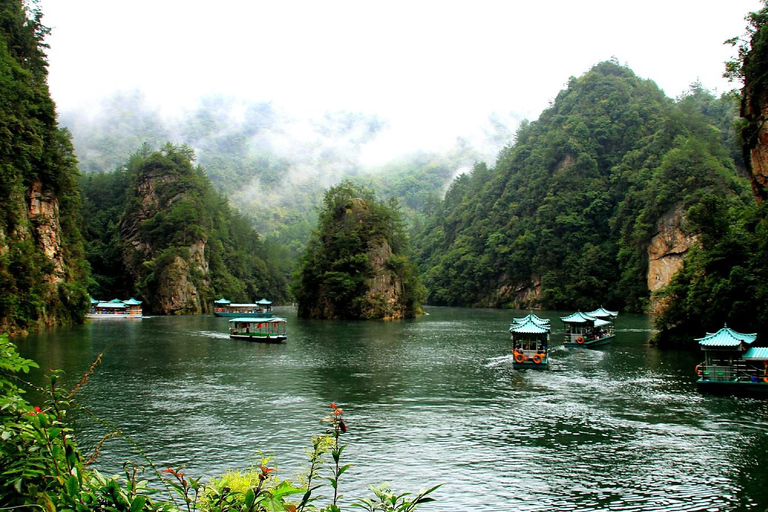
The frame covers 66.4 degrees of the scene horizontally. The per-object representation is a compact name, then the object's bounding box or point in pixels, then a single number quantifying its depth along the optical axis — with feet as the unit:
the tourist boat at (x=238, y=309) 310.65
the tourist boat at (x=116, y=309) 281.95
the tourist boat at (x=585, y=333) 163.63
